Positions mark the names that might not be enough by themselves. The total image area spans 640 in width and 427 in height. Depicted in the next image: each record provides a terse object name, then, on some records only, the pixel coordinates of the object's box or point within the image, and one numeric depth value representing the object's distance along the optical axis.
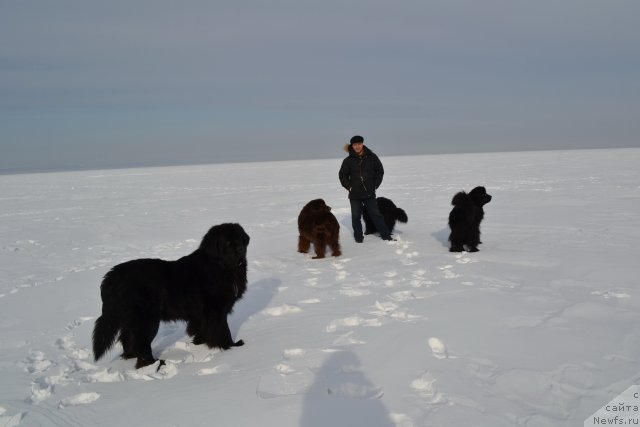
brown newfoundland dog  7.65
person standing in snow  8.39
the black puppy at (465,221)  7.30
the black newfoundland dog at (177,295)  3.70
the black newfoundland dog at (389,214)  9.17
